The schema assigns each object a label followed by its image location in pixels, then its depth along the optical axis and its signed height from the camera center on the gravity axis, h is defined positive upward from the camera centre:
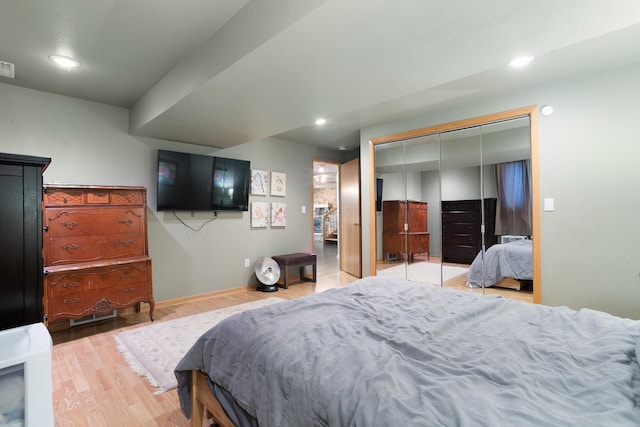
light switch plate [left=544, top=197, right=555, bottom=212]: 3.04 +0.10
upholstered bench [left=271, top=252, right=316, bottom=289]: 4.78 -0.72
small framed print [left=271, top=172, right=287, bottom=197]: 5.05 +0.59
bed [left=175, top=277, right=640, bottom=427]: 0.87 -0.55
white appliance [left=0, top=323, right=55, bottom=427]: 0.83 -0.47
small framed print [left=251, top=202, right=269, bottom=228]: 4.81 +0.07
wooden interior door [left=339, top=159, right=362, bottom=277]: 5.51 -0.04
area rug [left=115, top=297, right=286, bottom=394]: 2.26 -1.14
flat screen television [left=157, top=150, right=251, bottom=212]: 3.77 +0.50
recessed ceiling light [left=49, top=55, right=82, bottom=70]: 2.42 +1.32
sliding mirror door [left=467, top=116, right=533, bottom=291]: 3.26 +0.07
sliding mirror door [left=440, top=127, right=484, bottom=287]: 3.70 +0.20
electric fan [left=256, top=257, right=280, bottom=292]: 4.64 -0.87
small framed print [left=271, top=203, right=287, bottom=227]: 5.07 +0.07
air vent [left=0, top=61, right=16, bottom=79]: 2.50 +1.31
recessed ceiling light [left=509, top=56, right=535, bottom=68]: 2.56 +1.33
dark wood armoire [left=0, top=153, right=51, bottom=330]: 1.01 -0.07
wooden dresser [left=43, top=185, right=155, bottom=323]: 2.79 -0.31
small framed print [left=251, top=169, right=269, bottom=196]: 4.79 +0.59
